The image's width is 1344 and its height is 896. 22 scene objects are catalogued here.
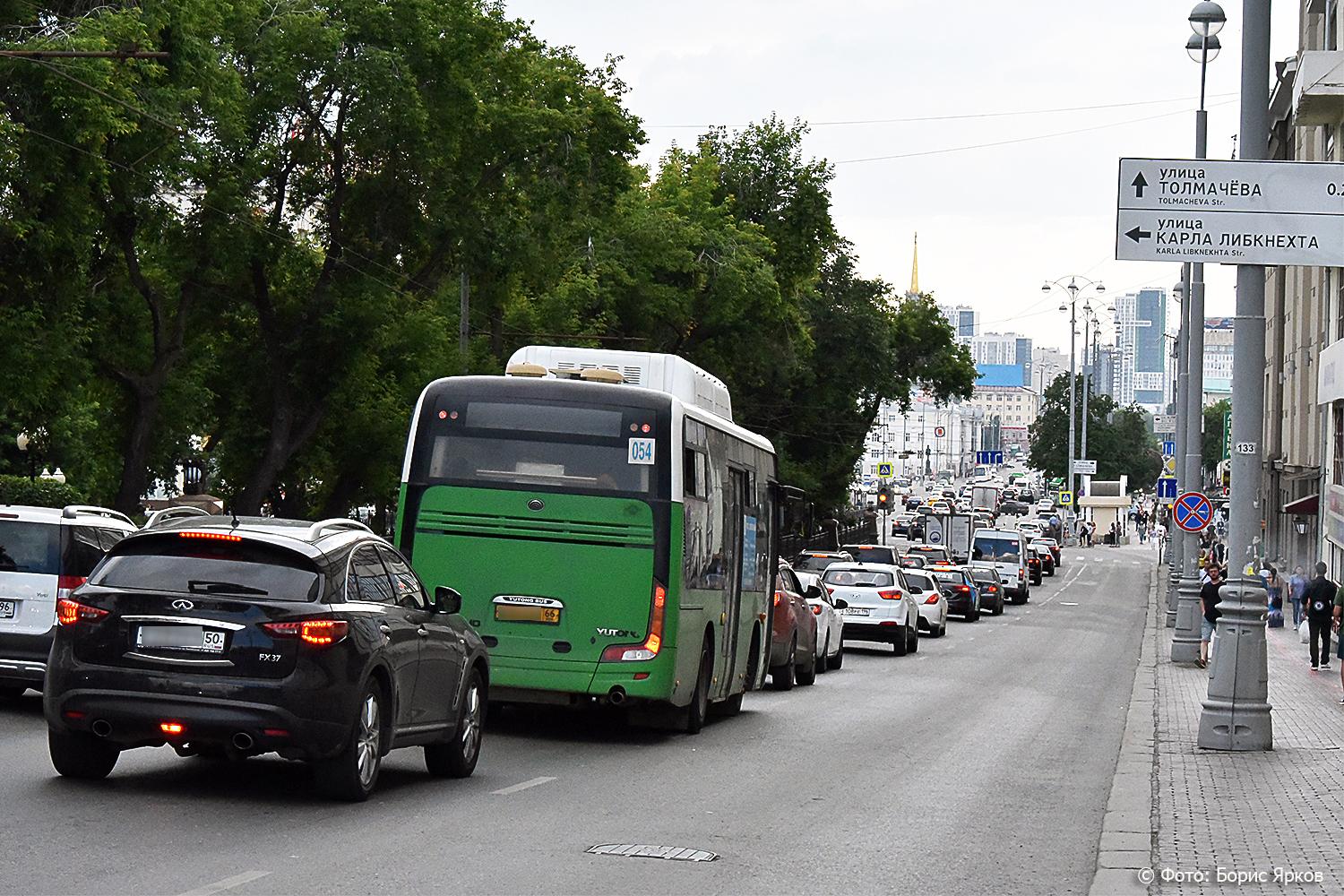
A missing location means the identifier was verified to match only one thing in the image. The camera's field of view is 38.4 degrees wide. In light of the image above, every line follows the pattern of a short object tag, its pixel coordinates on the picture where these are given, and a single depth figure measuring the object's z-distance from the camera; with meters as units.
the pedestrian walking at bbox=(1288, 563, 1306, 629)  49.42
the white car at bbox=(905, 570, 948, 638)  44.57
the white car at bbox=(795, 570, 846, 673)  29.73
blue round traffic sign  35.12
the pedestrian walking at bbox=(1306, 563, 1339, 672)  31.69
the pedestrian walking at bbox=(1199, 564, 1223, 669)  32.92
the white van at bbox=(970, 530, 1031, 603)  67.19
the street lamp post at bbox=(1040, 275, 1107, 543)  112.81
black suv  11.02
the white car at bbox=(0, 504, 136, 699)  16.66
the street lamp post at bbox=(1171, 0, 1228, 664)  33.53
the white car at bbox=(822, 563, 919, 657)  36.72
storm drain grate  10.17
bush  36.16
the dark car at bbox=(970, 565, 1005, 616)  58.81
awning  55.69
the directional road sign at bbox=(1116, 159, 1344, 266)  16.02
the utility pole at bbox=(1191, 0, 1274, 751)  16.39
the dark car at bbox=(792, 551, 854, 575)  51.69
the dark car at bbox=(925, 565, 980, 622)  53.31
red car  25.83
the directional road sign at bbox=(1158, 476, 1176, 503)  44.66
